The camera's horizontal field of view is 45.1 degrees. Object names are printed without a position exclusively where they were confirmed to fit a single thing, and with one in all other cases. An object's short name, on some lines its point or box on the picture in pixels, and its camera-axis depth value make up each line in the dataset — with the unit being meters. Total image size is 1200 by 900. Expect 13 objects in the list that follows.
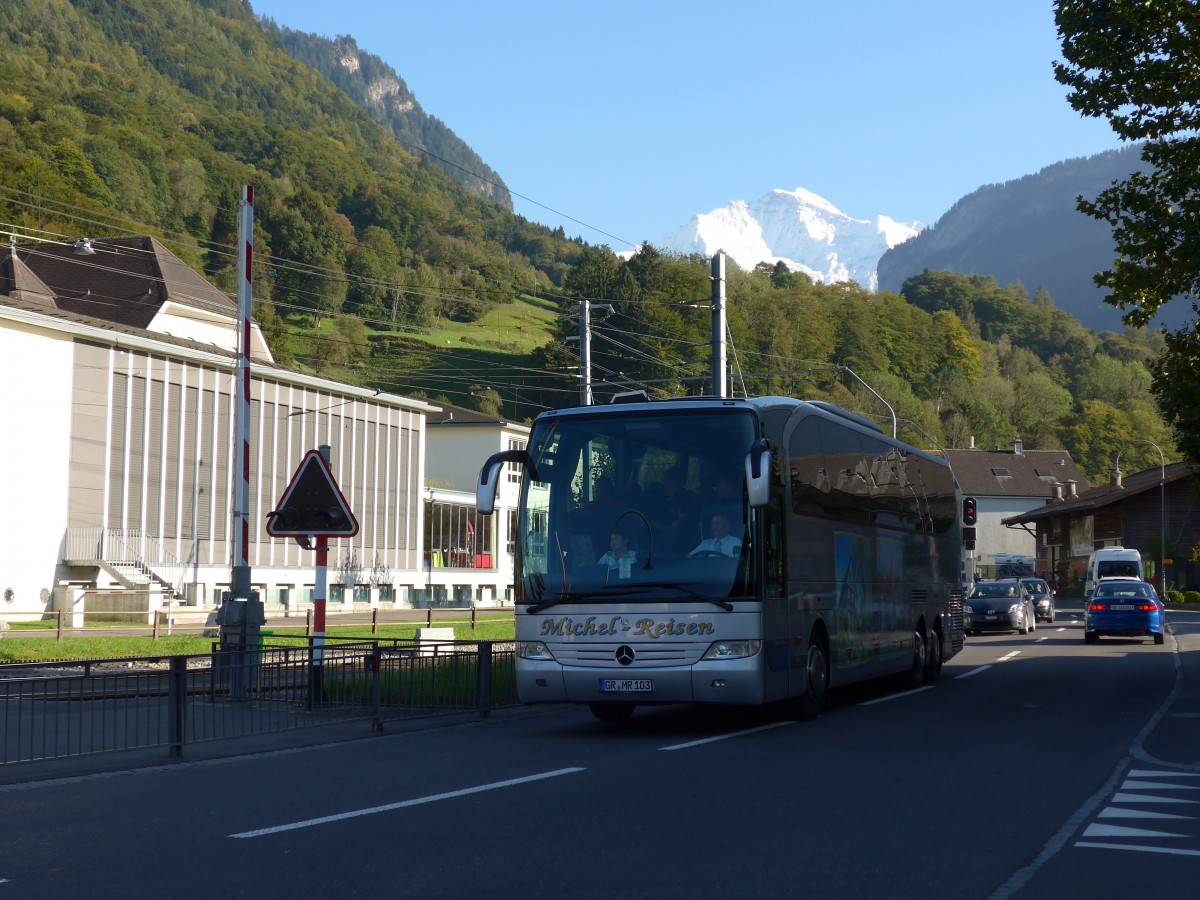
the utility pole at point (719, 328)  27.05
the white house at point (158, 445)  53.75
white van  57.69
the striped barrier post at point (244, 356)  21.48
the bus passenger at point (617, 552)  14.84
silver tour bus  14.60
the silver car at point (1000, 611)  43.44
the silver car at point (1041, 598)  52.72
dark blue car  36.62
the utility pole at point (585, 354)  30.59
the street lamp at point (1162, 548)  74.31
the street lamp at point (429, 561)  77.62
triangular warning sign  17.59
